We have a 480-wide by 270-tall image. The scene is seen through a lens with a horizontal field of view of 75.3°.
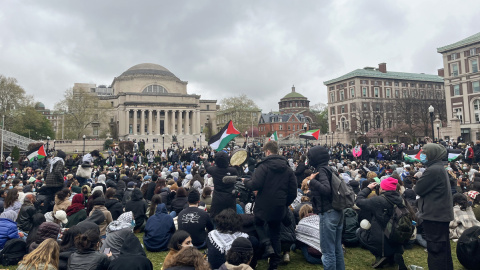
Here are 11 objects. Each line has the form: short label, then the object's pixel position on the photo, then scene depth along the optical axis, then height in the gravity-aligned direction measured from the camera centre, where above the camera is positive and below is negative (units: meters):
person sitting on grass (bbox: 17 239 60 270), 3.97 -1.39
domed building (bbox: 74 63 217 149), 80.00 +10.74
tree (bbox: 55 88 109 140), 62.75 +8.14
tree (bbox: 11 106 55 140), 53.16 +5.29
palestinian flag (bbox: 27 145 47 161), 19.86 -0.14
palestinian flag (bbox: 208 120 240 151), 13.71 +0.41
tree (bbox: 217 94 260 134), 74.88 +8.78
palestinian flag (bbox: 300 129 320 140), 21.22 +0.68
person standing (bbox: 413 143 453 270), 4.59 -1.01
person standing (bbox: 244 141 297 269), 5.28 -0.78
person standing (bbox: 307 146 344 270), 4.88 -1.19
